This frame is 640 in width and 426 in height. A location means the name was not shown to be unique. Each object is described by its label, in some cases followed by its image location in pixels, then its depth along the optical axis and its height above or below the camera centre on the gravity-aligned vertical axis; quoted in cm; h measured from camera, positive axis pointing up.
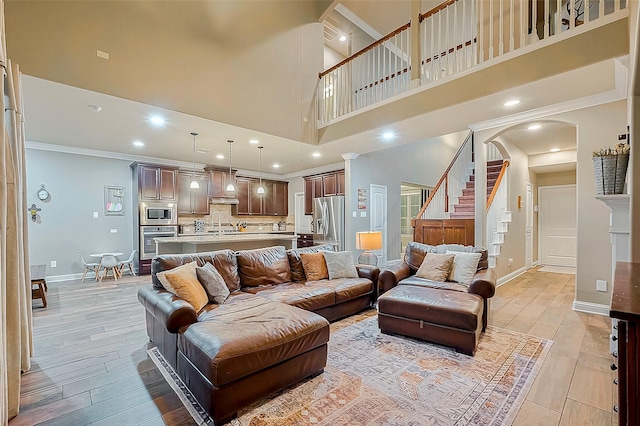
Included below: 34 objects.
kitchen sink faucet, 782 -18
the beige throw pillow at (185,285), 252 -67
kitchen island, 509 -64
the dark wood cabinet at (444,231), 545 -47
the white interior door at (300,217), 883 -25
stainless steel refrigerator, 663 -29
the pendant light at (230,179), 557 +83
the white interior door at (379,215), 695 -16
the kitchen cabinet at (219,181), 767 +78
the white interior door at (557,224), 700 -44
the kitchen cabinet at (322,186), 715 +58
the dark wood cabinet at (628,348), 90 -48
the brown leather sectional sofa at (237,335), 179 -92
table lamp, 452 -55
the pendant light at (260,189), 587 +40
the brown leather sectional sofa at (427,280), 301 -81
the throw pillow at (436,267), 355 -75
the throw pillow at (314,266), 386 -77
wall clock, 564 +36
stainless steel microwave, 646 -7
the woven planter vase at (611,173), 246 +28
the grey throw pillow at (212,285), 281 -73
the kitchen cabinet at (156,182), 651 +64
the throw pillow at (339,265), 391 -78
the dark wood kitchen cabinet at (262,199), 841 +32
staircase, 609 +22
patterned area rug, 184 -132
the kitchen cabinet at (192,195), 723 +38
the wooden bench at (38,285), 401 -104
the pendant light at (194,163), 503 +118
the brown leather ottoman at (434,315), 259 -103
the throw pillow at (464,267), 341 -72
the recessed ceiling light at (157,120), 418 +134
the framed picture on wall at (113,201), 638 +22
